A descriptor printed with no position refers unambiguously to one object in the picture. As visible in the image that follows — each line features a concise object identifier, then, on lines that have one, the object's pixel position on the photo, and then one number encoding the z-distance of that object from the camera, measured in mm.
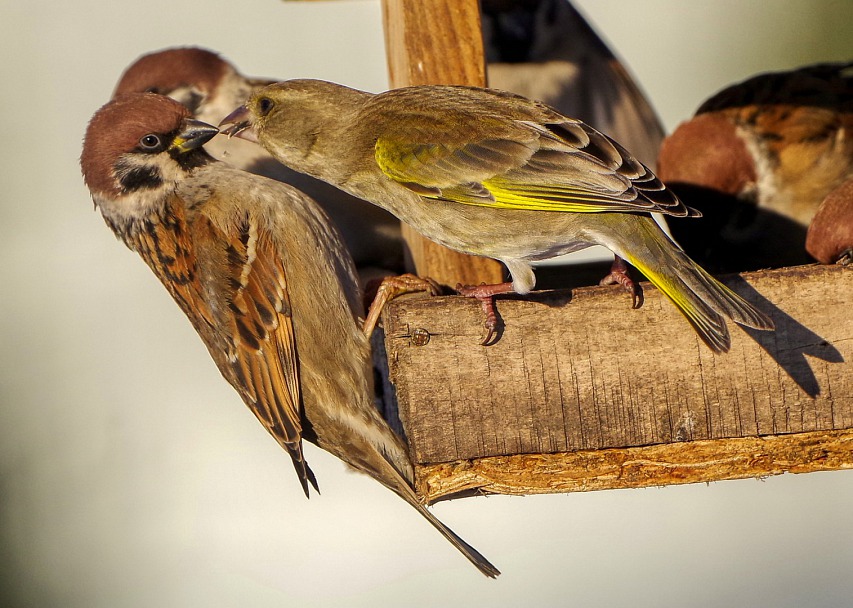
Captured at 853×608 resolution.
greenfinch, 4180
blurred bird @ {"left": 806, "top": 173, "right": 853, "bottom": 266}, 5215
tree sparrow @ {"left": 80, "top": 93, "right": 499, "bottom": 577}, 5055
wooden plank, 4293
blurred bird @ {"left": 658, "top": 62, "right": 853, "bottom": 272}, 6590
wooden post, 5148
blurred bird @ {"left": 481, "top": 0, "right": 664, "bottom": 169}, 7910
